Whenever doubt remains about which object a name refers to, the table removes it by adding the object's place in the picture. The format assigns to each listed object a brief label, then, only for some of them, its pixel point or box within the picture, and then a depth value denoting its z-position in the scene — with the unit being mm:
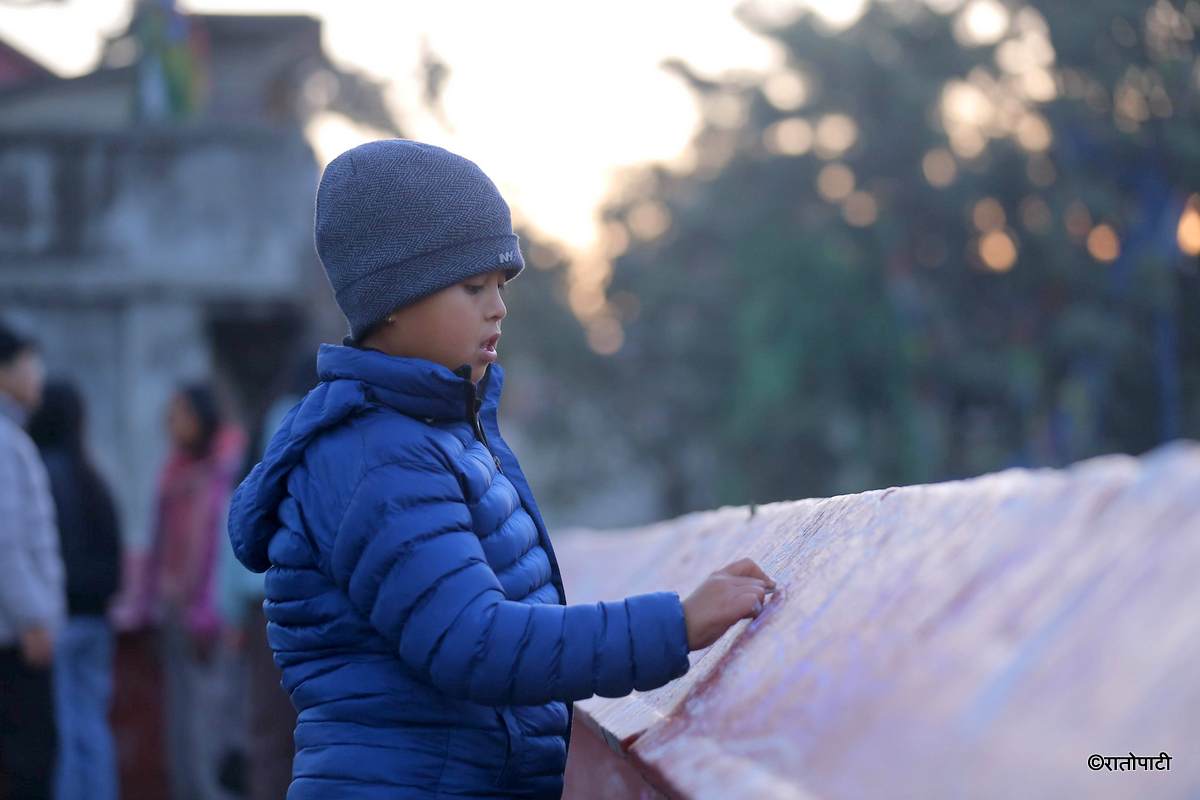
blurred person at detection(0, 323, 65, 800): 4918
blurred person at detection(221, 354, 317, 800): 4938
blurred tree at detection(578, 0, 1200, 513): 27750
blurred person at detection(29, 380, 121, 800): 5832
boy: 1810
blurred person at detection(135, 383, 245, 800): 6559
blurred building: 14375
